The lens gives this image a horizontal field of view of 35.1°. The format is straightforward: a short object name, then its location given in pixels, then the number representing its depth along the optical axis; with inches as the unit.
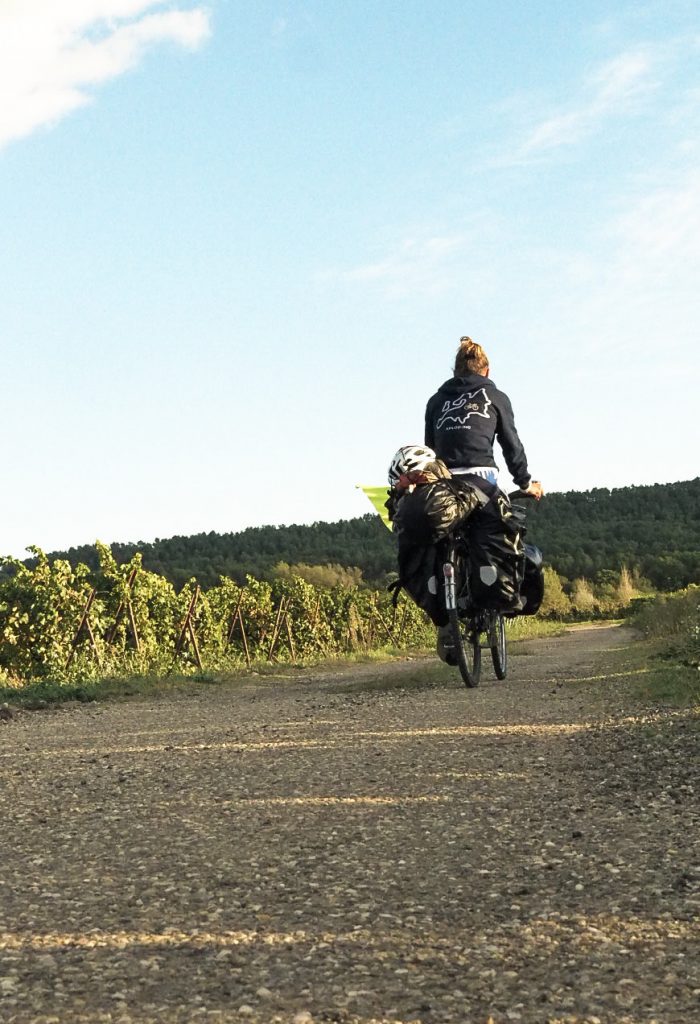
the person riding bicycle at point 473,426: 339.3
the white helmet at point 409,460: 315.0
